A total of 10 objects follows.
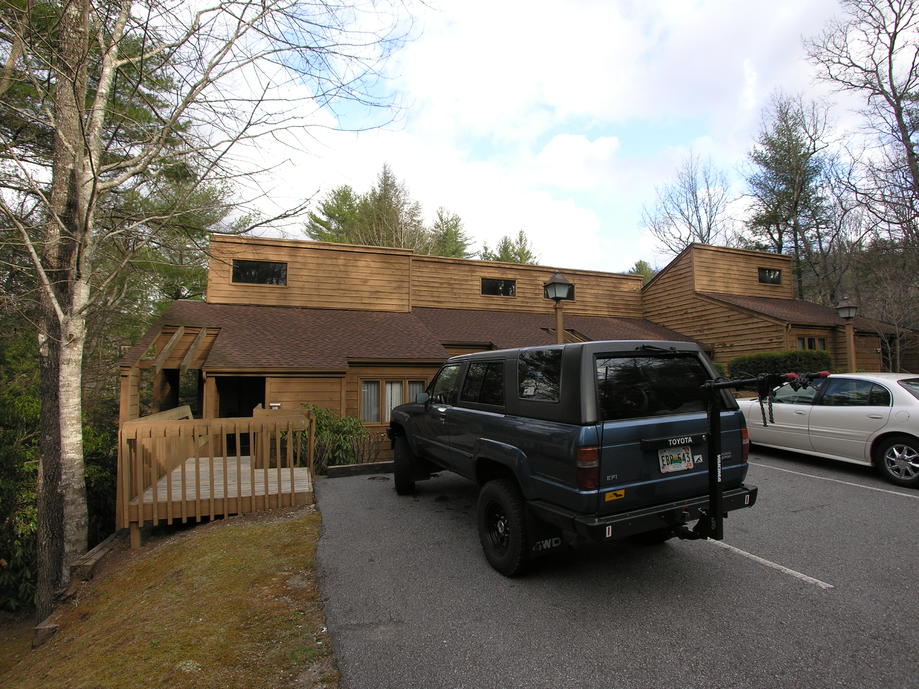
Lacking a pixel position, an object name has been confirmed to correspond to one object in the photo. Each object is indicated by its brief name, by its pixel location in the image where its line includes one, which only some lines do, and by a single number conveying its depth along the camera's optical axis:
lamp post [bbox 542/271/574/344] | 8.79
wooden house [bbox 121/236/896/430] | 11.21
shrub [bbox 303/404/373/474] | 8.52
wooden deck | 5.41
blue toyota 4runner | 3.06
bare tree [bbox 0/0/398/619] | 5.73
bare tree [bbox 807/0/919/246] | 17.06
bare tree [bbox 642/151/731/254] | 31.80
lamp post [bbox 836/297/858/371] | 12.80
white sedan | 6.20
